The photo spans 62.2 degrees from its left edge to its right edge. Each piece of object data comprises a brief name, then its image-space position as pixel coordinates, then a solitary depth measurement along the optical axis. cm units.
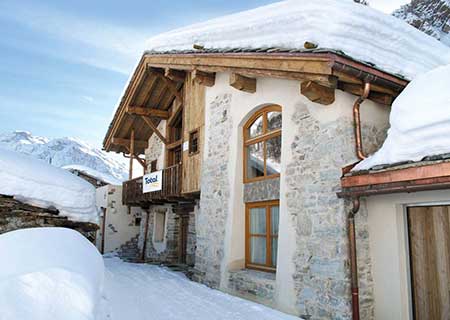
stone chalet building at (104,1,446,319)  512
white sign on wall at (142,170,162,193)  1116
